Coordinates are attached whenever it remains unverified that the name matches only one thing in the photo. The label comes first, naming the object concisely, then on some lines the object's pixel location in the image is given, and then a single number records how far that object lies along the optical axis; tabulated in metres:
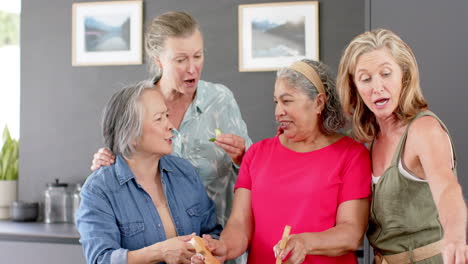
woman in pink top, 1.94
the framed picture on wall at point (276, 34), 3.85
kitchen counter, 3.56
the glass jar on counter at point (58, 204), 4.08
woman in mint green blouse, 2.37
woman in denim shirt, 1.95
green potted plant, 4.34
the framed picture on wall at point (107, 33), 4.14
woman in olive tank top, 1.77
